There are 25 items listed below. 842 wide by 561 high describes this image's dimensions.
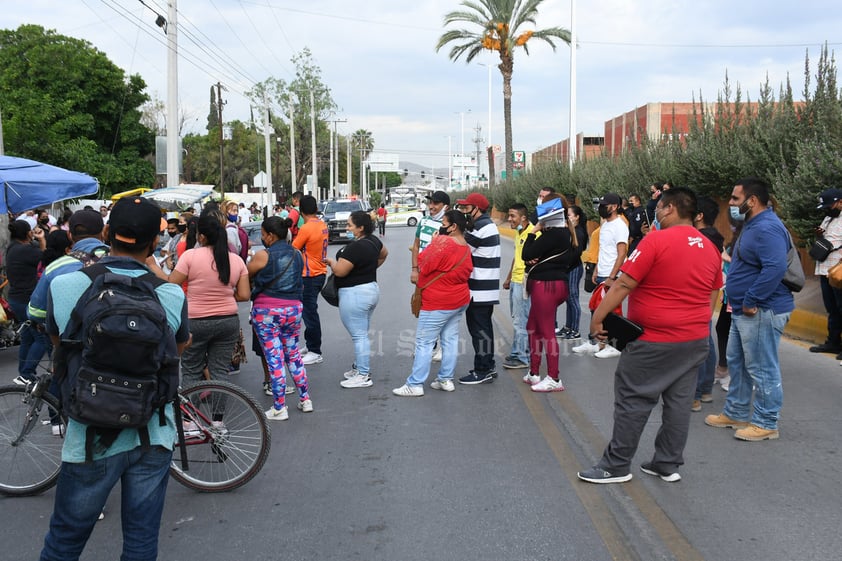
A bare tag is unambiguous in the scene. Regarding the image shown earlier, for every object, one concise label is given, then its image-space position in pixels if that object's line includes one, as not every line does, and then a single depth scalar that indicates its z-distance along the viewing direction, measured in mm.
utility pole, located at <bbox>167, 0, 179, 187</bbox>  20188
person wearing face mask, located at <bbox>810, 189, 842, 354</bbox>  8594
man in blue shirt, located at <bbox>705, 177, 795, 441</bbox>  5613
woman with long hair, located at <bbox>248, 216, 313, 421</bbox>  6422
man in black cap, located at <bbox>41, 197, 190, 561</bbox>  2949
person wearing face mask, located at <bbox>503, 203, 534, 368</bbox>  8547
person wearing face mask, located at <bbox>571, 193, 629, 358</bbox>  8734
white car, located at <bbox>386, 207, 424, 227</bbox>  53000
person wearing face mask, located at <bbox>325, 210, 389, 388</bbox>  7402
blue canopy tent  11820
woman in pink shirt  5758
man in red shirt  4715
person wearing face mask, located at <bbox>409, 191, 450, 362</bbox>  8172
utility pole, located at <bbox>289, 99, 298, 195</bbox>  49531
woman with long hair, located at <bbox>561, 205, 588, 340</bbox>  9994
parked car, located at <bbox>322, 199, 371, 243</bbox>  32250
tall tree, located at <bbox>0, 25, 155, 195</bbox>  38500
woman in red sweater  7242
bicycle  4871
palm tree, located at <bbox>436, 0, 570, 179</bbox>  35062
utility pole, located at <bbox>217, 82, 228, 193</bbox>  52812
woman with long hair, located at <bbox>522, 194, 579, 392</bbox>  7316
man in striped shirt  7781
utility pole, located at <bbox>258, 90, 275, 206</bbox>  42181
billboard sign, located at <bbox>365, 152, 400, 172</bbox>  156875
